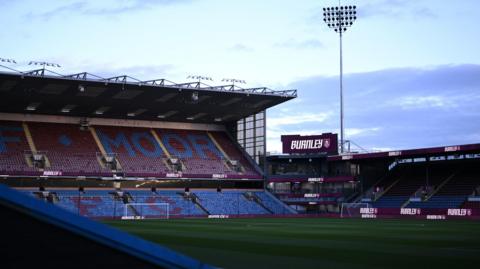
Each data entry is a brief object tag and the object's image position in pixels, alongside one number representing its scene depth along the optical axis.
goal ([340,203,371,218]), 62.59
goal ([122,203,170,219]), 60.88
